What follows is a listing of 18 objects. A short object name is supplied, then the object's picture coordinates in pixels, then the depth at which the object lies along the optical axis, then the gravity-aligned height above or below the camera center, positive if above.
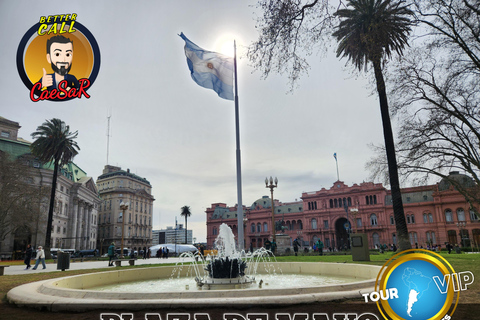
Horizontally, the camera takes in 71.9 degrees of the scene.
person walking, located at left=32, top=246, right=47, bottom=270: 21.19 -0.52
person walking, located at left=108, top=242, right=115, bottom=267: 24.63 -0.50
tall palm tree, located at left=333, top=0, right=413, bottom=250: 17.73 +6.40
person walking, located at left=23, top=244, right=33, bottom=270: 21.72 -0.56
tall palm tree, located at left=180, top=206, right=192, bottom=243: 106.56 +9.73
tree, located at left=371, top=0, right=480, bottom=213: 11.30 +6.38
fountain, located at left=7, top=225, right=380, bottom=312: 5.76 -1.00
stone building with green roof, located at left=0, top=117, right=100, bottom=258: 50.28 +7.83
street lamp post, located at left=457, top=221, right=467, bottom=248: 53.62 +1.17
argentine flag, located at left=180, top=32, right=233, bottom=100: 15.94 +8.33
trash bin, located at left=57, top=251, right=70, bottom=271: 17.55 -0.72
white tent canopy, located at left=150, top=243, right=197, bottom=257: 56.48 -0.88
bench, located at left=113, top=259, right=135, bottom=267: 21.12 -1.12
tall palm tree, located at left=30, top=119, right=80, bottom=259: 41.03 +12.76
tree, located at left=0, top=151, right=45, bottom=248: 35.94 +5.84
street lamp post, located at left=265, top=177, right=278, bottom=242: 38.03 +6.22
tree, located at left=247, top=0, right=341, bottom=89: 6.82 +4.45
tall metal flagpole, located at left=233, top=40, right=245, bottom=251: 13.93 +2.08
